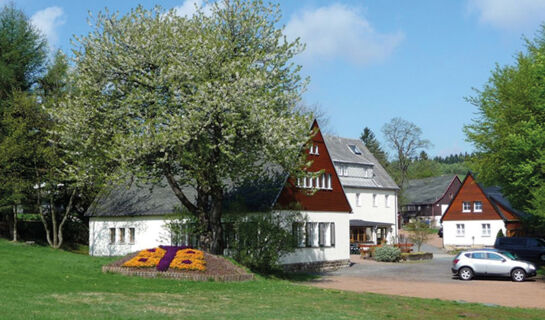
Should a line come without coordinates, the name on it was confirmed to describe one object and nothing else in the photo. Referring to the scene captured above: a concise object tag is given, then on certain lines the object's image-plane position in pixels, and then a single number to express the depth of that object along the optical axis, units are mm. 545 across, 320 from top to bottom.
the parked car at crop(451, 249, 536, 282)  30859
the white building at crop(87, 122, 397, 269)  34844
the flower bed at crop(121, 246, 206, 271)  25109
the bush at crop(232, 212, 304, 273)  29516
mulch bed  24688
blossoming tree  25500
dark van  41281
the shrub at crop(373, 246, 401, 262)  43375
